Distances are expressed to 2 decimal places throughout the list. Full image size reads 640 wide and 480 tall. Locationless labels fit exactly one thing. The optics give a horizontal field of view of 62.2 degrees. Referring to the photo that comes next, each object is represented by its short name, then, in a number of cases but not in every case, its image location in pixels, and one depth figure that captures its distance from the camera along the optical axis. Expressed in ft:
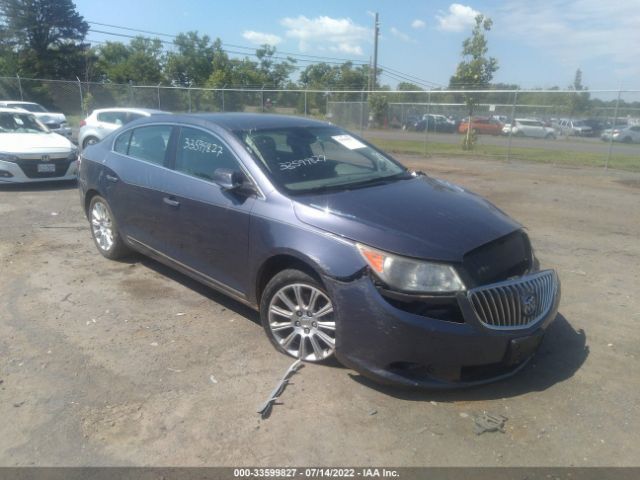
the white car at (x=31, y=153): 31.78
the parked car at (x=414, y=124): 88.02
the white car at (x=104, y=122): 48.32
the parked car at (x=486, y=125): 71.15
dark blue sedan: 10.18
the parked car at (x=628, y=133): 54.61
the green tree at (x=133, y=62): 191.11
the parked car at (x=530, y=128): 68.64
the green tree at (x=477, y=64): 68.33
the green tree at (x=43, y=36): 183.42
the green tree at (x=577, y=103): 57.78
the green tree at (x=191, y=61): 207.10
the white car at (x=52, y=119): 67.15
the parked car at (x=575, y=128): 63.21
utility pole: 137.59
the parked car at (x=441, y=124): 82.84
